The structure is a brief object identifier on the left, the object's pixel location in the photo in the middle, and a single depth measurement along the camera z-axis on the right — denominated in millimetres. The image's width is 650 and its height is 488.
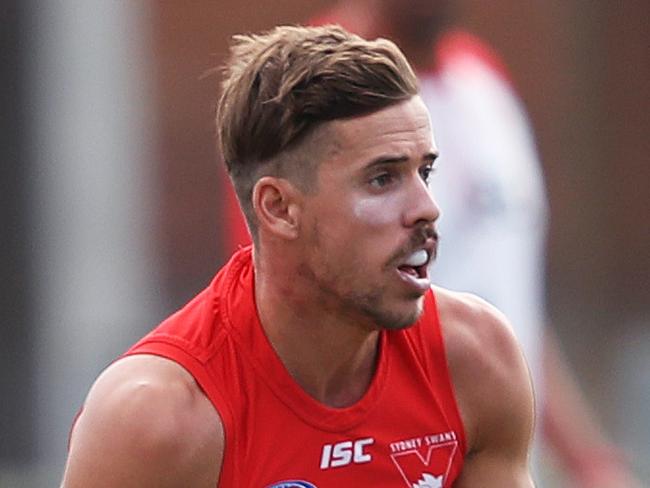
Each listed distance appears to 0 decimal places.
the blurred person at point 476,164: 12953
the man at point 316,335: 8414
